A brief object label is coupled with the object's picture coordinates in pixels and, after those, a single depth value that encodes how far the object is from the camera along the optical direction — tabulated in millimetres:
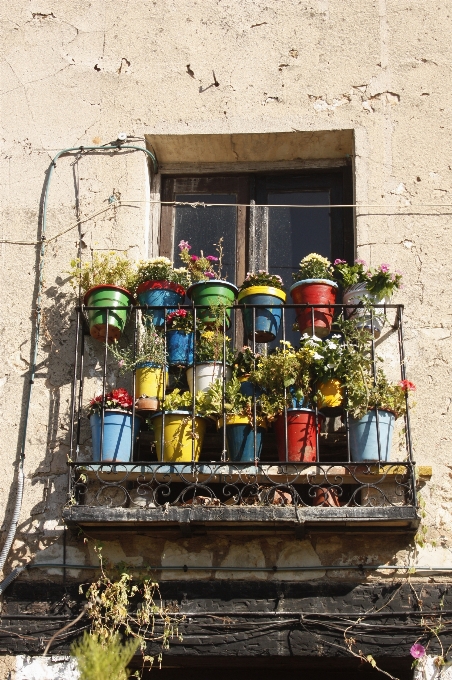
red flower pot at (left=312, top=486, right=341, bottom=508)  5309
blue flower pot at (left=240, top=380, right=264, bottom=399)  5553
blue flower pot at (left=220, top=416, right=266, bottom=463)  5422
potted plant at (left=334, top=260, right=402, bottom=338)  5770
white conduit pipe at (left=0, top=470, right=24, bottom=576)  5406
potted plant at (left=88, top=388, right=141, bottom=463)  5422
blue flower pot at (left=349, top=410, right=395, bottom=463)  5336
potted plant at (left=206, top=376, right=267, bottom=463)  5426
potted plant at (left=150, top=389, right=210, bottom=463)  5406
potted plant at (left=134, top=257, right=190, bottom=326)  5895
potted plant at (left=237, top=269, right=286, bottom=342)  5848
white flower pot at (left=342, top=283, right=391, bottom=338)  5777
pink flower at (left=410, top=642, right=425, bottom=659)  5025
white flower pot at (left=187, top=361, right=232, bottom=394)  5637
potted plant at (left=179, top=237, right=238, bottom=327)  5805
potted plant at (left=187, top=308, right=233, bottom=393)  5645
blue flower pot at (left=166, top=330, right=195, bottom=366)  5758
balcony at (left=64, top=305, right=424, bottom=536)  5102
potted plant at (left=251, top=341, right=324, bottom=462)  5395
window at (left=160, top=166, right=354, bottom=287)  6590
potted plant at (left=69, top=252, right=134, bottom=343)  5809
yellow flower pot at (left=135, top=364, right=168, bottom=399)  5648
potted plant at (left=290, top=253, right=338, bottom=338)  5836
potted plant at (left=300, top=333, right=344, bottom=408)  5504
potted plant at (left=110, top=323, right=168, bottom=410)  5625
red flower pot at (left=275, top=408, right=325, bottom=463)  5379
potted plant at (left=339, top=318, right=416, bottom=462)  5352
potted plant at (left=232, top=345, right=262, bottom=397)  5609
